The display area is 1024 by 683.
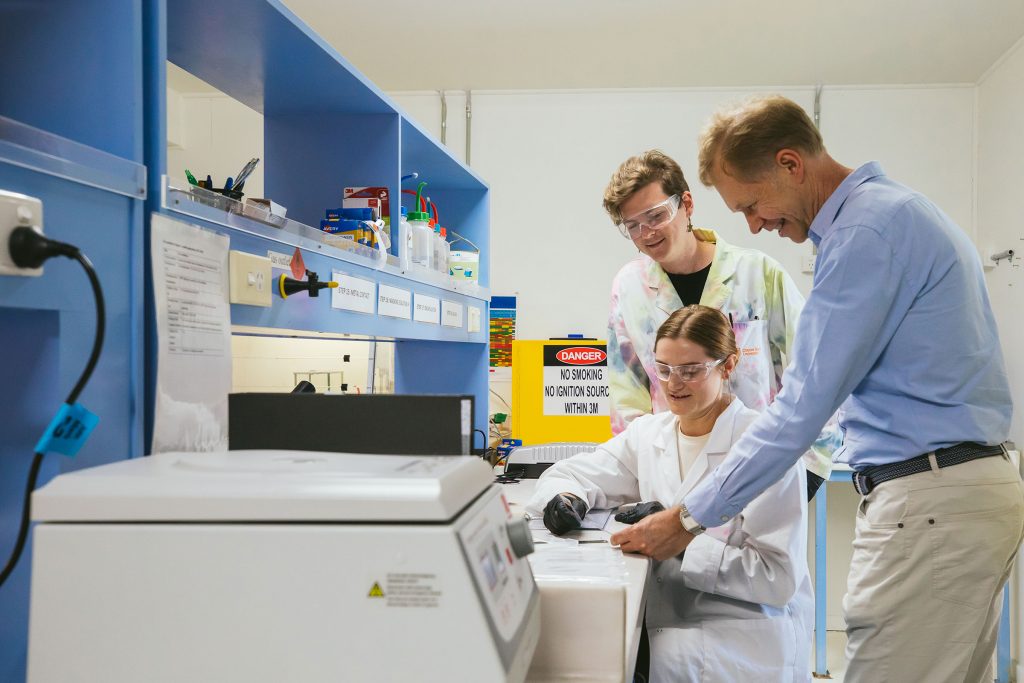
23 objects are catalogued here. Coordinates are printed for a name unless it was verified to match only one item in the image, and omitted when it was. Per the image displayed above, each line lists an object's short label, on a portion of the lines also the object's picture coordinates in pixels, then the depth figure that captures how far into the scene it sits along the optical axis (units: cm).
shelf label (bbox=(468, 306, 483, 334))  290
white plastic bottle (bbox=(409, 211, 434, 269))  228
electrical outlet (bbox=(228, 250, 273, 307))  124
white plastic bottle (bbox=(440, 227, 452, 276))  258
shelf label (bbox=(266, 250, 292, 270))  138
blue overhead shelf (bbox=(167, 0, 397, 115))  138
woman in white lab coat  168
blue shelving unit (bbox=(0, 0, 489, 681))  88
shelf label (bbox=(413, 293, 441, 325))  221
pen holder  134
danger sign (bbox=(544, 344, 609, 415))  327
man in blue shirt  136
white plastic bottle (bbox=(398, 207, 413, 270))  208
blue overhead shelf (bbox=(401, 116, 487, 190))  235
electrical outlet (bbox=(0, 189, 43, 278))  79
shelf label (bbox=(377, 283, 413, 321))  192
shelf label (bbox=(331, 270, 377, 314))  165
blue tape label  80
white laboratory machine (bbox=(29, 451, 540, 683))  67
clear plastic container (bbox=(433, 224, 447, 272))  251
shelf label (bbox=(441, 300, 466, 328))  254
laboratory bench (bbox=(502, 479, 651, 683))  101
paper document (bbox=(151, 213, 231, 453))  106
